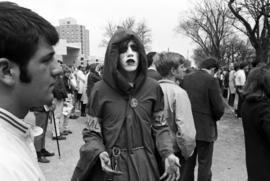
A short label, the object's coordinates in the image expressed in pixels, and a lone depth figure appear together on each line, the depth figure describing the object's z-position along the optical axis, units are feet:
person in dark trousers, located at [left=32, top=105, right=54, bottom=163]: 18.11
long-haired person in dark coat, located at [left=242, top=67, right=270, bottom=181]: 8.71
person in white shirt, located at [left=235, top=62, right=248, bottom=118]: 32.48
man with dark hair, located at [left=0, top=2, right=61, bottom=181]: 2.99
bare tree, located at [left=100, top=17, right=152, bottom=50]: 125.29
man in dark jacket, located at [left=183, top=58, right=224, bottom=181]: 13.21
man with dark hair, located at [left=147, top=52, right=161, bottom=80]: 15.24
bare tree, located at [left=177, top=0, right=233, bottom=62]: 115.48
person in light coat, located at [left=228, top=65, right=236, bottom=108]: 37.99
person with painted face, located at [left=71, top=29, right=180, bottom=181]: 7.09
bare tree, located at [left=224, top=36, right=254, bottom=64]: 155.39
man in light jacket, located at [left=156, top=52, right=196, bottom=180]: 9.88
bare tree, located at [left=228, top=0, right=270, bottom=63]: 58.75
